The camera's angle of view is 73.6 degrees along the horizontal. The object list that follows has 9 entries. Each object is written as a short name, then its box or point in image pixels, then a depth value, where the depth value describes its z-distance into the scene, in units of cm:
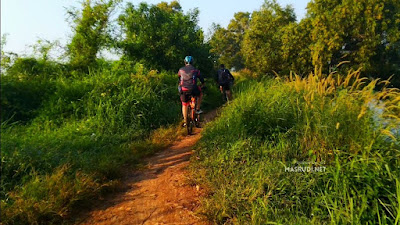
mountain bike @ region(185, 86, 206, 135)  627
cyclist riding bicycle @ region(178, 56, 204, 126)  595
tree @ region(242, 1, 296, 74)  1747
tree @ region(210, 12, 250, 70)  2980
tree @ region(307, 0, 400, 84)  1412
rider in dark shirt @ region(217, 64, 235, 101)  984
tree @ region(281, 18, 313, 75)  1596
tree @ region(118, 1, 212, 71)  1064
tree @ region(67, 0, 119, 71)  942
